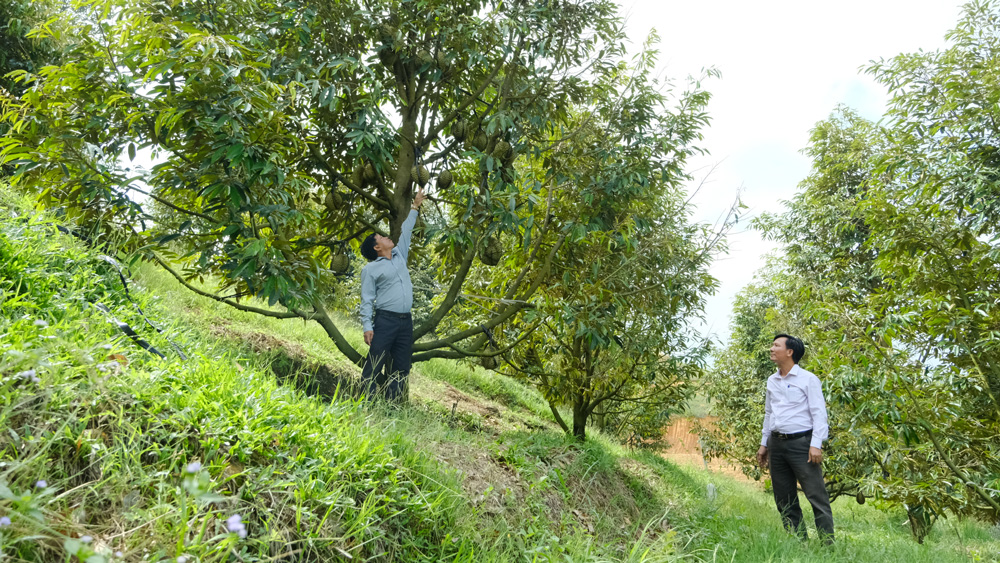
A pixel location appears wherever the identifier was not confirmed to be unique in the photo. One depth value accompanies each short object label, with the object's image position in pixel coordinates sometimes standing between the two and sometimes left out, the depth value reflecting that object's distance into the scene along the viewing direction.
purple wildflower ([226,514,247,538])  1.49
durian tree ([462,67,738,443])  5.14
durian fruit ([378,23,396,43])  4.87
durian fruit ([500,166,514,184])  5.00
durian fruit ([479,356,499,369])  6.44
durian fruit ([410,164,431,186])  5.30
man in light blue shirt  4.53
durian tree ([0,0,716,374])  3.62
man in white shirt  4.44
